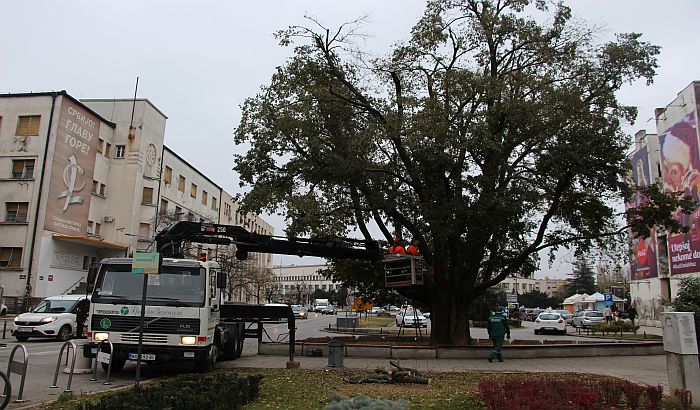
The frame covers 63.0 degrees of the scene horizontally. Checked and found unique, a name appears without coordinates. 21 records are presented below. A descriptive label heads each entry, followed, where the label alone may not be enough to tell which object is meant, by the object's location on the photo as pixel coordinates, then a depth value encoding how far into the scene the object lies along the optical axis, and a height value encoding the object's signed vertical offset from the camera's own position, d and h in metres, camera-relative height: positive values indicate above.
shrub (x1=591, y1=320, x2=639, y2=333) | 38.12 -0.44
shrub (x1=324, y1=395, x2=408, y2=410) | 6.26 -1.00
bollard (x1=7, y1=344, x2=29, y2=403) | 9.06 -0.96
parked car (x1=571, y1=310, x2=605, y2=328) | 46.62 +0.08
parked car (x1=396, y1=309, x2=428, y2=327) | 51.91 -0.42
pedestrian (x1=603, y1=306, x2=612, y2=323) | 49.39 +0.61
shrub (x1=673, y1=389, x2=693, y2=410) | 8.84 -1.18
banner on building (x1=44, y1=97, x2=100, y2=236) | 39.66 +9.67
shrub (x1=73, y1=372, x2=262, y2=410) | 7.87 -1.26
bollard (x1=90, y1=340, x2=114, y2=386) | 12.11 -1.06
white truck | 12.84 -0.06
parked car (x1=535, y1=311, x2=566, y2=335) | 39.38 -0.28
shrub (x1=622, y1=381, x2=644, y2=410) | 8.59 -1.09
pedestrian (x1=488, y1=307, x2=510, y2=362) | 18.34 -0.43
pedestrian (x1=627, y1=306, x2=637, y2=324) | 46.71 +0.66
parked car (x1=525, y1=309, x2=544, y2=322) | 73.44 +0.31
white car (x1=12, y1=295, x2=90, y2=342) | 22.72 -0.64
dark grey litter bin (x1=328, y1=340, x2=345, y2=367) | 16.05 -1.15
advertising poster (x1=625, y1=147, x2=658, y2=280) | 55.06 +7.38
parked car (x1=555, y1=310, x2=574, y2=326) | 57.89 +0.14
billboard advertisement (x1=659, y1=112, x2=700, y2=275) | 44.22 +11.79
